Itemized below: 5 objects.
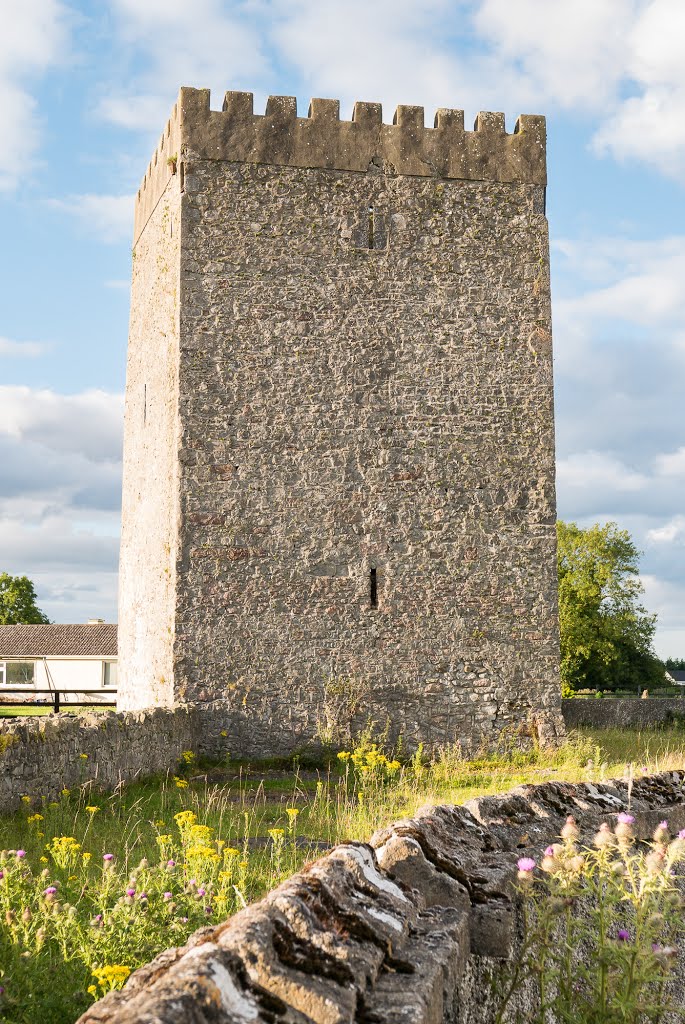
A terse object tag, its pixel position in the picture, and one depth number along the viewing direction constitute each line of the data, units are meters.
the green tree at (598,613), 38.22
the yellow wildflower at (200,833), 5.33
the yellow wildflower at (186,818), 5.94
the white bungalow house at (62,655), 46.78
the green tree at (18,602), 54.44
